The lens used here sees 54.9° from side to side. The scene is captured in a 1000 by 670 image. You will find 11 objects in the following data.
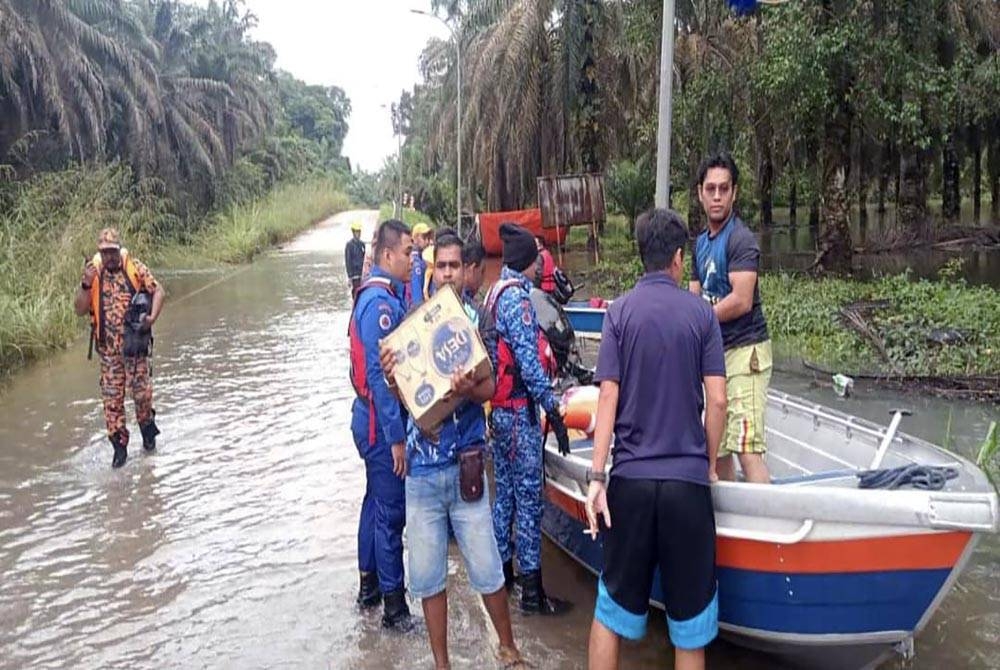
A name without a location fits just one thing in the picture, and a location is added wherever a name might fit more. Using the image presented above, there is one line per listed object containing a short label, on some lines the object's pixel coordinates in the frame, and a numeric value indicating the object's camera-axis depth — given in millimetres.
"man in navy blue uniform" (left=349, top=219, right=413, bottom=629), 4379
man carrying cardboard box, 4125
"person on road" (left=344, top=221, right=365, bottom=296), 15367
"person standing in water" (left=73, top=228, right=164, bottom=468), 7875
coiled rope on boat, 3932
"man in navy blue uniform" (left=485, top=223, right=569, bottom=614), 4691
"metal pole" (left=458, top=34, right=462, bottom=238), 27350
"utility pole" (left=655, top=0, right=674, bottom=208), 9883
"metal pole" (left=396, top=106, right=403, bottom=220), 51078
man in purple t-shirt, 3545
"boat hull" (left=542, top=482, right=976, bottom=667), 3779
